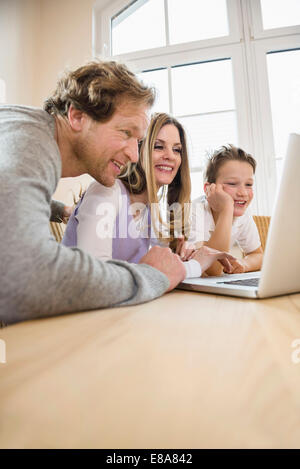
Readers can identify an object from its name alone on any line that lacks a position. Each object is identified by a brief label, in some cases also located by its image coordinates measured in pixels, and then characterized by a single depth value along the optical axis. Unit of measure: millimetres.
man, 368
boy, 1223
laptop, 424
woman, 766
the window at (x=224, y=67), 2102
